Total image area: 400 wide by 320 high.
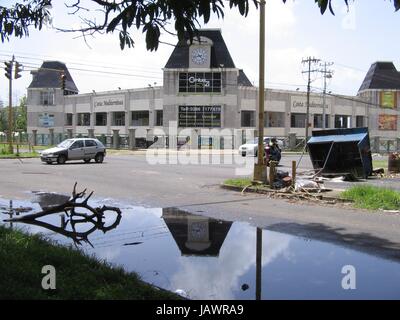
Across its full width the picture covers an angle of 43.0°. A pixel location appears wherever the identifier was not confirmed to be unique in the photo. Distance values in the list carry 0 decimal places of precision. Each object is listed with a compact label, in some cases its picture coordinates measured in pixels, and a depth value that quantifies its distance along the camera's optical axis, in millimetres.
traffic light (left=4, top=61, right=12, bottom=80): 34688
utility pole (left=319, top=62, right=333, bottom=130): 68375
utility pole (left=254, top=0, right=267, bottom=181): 16016
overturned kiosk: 19062
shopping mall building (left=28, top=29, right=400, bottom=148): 60438
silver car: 29453
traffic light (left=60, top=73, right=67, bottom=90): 35941
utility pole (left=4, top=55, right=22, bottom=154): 34156
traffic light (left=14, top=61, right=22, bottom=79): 34094
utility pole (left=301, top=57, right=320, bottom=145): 66750
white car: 40594
